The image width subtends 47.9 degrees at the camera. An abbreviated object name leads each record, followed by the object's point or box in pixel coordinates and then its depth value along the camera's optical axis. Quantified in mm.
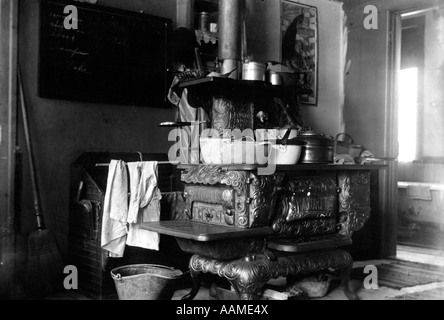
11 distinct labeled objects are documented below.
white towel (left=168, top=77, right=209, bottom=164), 4227
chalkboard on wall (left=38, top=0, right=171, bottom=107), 4051
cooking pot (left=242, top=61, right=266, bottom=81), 4145
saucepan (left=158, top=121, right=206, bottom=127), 3900
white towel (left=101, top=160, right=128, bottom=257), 3613
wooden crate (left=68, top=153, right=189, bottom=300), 3689
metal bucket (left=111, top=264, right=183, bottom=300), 3330
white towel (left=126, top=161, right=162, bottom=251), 3646
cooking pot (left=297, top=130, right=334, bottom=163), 3646
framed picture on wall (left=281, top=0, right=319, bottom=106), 5789
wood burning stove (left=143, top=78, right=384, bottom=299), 3172
